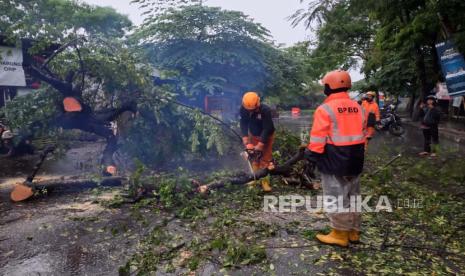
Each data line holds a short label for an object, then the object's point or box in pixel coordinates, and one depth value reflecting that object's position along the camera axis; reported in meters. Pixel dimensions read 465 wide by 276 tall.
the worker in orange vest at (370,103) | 10.99
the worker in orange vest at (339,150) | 3.58
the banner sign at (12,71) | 11.05
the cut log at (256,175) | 5.69
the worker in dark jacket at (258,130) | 5.50
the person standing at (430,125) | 9.55
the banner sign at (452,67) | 8.19
